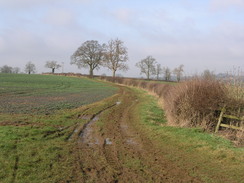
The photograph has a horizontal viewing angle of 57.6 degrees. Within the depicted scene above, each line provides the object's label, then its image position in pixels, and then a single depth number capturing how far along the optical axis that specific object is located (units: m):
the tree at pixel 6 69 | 128.25
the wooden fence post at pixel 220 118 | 10.20
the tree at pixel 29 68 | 124.75
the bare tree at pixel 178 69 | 81.91
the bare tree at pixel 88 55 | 68.81
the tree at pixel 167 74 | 86.16
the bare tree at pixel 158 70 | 88.94
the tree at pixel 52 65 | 106.75
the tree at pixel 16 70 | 137.68
